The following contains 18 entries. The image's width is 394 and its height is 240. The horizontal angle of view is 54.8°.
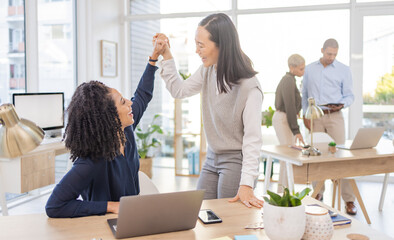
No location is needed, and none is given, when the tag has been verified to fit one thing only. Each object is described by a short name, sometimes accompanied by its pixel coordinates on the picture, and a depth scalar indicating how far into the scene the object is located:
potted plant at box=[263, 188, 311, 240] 1.12
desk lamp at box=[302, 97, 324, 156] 2.91
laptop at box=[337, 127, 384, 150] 3.13
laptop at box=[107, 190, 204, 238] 1.19
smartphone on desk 1.38
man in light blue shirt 3.89
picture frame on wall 5.34
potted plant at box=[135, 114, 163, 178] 5.14
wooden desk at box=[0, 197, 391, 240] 1.26
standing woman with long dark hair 1.71
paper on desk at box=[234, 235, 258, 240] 1.21
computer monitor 3.73
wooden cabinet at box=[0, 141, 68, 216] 3.21
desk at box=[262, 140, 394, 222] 2.84
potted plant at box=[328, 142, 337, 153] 3.06
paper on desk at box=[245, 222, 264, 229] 1.33
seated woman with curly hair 1.43
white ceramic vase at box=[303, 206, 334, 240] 1.18
